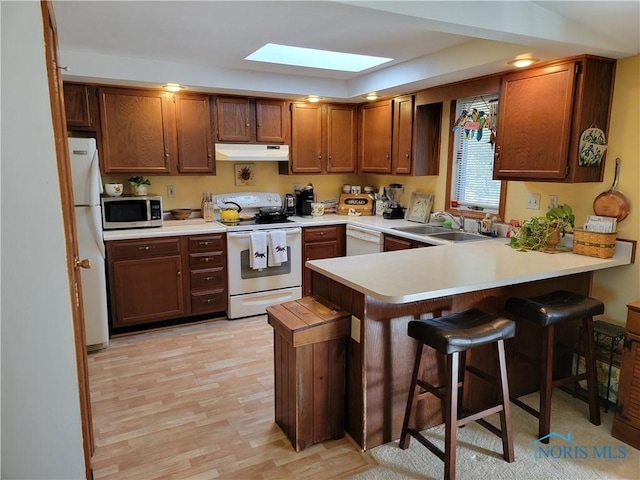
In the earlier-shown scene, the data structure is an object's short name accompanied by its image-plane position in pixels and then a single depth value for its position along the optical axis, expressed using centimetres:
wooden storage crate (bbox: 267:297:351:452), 220
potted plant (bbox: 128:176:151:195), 398
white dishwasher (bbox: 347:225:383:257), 407
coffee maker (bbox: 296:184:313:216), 477
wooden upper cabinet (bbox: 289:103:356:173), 456
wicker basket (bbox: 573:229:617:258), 267
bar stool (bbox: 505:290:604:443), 226
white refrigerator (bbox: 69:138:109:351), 321
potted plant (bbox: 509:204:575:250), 287
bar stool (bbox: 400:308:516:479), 193
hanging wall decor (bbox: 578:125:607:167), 267
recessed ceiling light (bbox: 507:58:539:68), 273
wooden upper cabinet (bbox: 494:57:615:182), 263
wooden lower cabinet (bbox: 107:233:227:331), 365
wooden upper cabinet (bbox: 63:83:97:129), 355
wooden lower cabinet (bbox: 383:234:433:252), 361
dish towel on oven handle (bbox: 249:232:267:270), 404
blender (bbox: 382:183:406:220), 456
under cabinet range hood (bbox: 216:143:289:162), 416
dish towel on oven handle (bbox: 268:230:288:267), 413
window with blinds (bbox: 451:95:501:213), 360
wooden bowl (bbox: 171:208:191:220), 430
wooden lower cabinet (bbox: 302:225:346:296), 441
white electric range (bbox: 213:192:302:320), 404
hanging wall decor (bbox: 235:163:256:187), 464
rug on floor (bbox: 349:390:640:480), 207
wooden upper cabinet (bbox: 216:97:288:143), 418
